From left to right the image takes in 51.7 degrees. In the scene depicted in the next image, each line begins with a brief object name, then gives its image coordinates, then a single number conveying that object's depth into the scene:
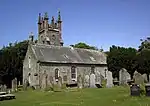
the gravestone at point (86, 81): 23.72
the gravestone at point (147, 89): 12.43
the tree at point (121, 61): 37.26
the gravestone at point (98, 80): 24.26
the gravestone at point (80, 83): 23.68
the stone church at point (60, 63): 27.69
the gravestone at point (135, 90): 12.83
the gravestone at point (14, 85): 24.40
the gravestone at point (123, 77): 23.89
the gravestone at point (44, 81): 22.89
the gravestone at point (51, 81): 24.28
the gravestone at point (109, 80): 22.81
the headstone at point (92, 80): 23.29
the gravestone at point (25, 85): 25.39
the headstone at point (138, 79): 20.18
